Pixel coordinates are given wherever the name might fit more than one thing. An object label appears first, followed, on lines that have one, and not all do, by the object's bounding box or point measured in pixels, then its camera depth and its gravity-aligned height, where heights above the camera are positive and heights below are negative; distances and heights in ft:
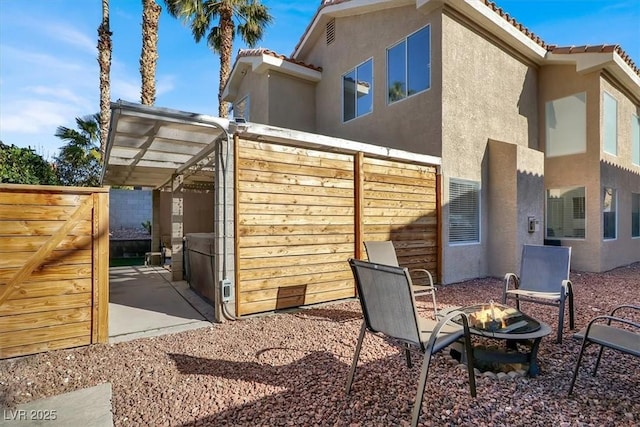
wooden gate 12.62 -2.13
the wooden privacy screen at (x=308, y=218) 18.02 -0.16
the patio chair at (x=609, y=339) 9.39 -3.76
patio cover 15.64 +4.67
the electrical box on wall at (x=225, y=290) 17.07 -3.88
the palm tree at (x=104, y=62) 44.98 +21.51
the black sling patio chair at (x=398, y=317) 8.91 -2.98
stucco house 27.37 +10.22
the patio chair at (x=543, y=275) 16.47 -3.15
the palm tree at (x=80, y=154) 51.29 +9.52
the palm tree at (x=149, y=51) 43.88 +22.08
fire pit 10.80 -3.85
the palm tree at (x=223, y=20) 49.32 +30.58
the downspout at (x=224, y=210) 17.16 +0.27
